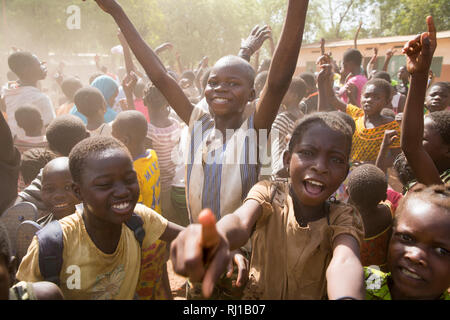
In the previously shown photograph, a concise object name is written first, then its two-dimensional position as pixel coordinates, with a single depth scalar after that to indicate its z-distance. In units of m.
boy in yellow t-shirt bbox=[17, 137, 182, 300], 1.49
